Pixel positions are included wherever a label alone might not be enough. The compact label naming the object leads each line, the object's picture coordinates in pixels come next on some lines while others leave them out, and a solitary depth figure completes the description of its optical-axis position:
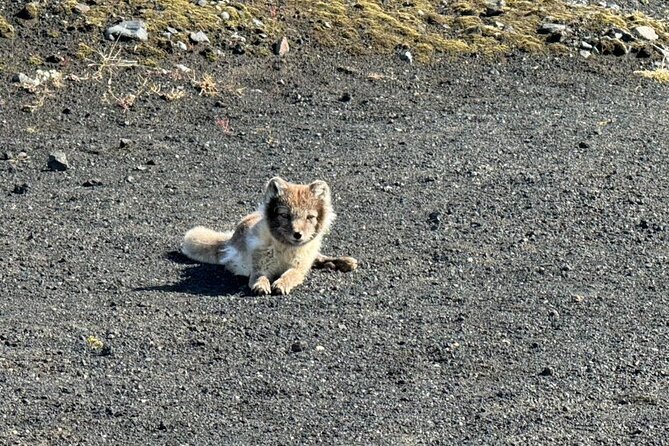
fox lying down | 10.84
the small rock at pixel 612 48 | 18.44
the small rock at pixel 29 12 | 16.64
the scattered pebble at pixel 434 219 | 11.97
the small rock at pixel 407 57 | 17.58
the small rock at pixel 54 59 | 15.96
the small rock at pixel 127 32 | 16.62
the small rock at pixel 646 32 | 18.98
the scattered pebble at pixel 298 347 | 9.07
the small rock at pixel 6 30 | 16.30
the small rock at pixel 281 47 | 17.14
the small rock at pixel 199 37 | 16.95
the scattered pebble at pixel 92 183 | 13.12
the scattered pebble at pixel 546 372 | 8.75
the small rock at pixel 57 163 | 13.56
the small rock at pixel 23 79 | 15.49
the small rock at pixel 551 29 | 18.80
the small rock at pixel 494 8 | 19.31
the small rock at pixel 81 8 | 16.91
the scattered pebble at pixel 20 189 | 12.77
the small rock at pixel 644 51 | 18.44
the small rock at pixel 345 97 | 16.23
